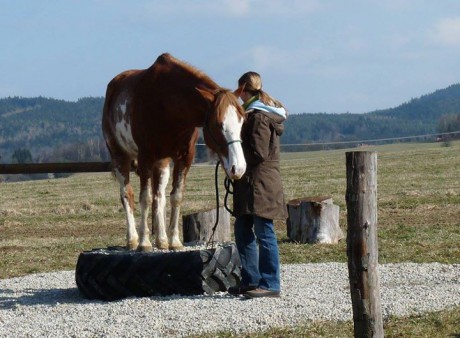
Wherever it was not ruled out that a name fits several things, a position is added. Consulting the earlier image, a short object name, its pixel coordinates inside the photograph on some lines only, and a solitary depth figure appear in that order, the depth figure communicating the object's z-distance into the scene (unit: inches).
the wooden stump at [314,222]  850.7
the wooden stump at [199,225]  776.7
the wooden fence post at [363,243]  367.4
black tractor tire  558.9
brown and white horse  526.0
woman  531.6
